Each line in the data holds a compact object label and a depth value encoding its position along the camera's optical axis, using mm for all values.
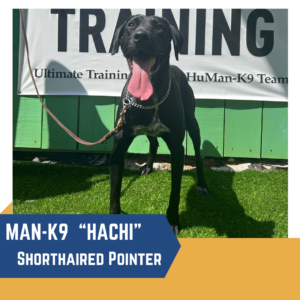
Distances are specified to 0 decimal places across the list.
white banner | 4027
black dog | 2225
